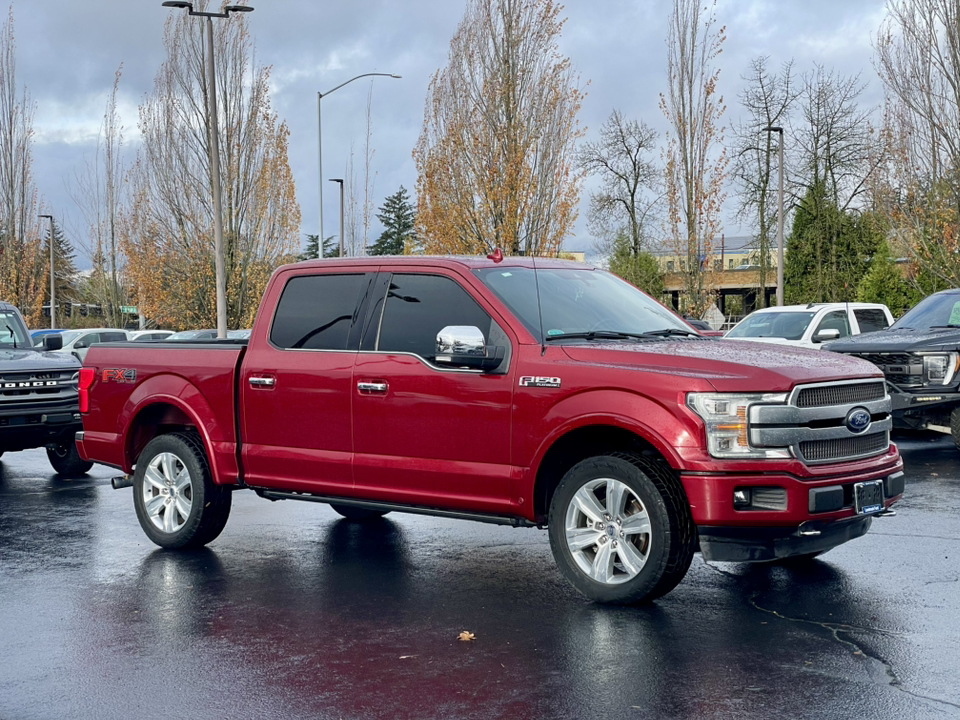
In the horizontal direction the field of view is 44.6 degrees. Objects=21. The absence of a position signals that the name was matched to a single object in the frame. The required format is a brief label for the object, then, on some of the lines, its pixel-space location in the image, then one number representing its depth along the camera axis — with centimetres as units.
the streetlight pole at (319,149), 3294
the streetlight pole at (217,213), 2447
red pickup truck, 602
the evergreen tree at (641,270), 4662
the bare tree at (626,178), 6619
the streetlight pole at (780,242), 3223
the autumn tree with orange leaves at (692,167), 3462
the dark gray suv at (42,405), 1222
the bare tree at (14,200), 4519
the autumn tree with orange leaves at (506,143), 2998
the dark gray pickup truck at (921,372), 1248
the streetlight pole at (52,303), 5321
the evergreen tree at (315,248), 8289
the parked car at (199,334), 2781
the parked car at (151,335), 3111
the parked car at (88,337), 3162
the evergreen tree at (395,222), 9344
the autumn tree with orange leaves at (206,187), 3400
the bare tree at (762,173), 5144
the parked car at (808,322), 1848
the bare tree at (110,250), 5156
